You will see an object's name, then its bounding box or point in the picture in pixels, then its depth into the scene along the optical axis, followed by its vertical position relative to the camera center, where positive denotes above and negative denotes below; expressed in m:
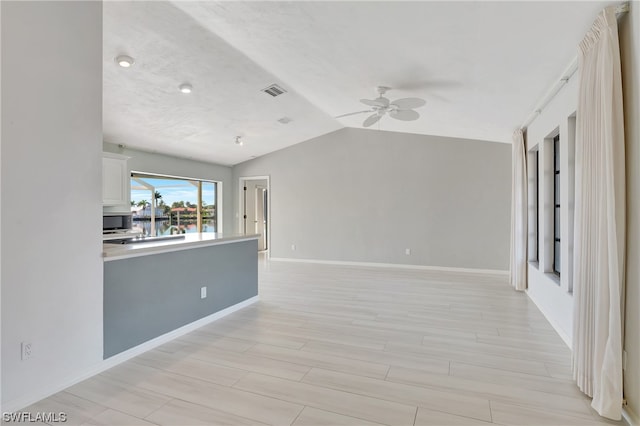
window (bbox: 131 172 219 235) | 7.62 +0.25
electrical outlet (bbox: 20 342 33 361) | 1.99 -0.83
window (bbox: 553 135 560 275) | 3.80 +0.09
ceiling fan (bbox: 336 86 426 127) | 3.56 +1.24
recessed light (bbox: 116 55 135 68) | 3.46 +1.66
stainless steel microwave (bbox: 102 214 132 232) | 5.27 -0.12
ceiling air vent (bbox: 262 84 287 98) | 4.71 +1.84
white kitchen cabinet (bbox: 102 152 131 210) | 5.08 +0.55
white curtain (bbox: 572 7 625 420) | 1.87 -0.07
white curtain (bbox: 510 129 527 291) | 4.81 +0.00
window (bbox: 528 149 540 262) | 4.73 +0.16
